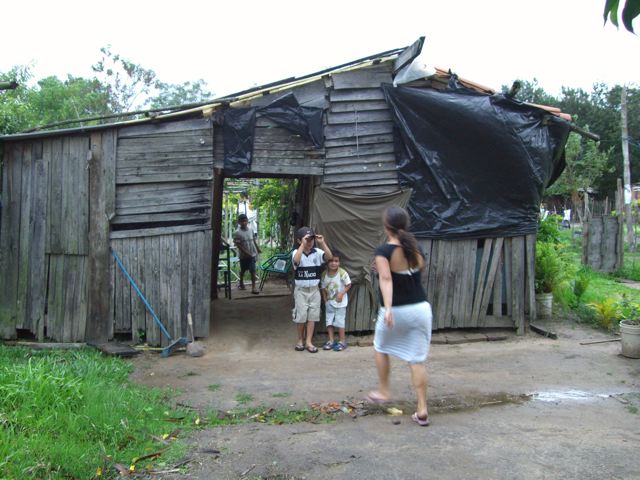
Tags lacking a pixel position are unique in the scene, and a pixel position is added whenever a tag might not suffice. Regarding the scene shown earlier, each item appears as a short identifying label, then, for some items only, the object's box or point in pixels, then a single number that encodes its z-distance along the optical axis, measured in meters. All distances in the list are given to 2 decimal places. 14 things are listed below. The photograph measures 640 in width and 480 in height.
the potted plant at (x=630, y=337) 6.73
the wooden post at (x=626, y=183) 15.45
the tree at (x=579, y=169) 24.69
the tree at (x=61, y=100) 19.25
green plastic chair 11.12
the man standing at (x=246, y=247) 10.88
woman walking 4.22
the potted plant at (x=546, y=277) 8.56
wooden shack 6.84
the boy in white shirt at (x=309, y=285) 7.02
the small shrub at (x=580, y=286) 9.34
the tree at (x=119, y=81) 24.66
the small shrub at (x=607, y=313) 8.14
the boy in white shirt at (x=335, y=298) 7.18
